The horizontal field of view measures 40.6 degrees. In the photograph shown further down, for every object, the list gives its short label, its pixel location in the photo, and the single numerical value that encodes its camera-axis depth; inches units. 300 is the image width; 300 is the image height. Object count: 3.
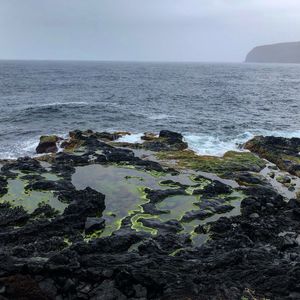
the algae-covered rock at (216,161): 1595.7
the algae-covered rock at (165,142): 1909.4
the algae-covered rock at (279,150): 1636.3
